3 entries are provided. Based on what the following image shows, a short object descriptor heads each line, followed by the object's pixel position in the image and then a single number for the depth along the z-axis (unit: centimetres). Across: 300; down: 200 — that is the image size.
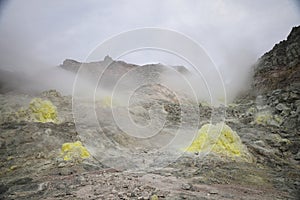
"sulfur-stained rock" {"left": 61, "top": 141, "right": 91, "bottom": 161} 1091
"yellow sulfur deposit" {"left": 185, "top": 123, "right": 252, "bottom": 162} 1162
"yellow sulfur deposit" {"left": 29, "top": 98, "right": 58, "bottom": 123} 1656
